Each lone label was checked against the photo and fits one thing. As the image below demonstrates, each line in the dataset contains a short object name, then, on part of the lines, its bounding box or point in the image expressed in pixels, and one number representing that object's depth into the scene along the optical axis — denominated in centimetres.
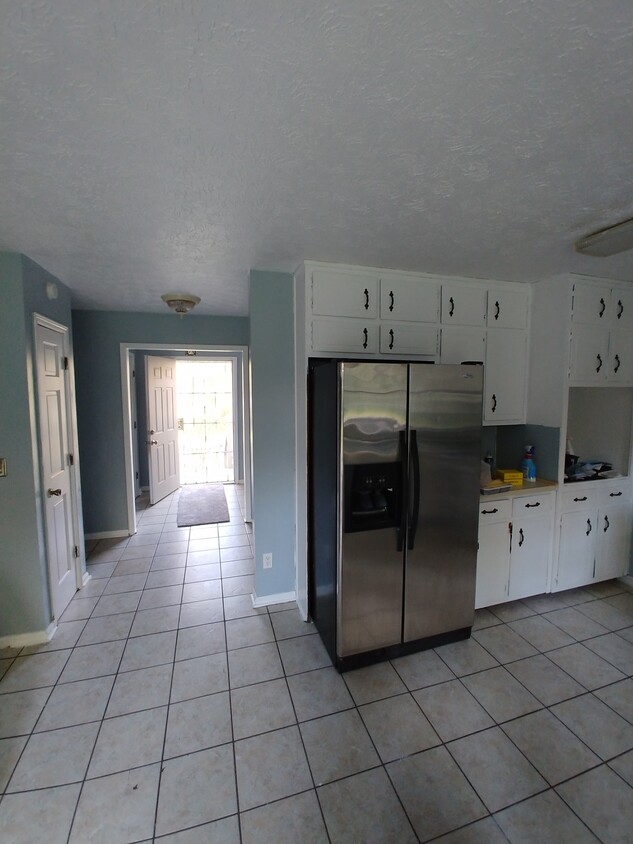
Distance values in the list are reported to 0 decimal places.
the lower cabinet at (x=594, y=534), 276
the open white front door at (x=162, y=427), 502
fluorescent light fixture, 175
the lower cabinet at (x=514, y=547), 253
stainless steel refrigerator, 195
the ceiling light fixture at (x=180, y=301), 291
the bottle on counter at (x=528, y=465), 283
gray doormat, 448
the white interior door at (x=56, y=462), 243
